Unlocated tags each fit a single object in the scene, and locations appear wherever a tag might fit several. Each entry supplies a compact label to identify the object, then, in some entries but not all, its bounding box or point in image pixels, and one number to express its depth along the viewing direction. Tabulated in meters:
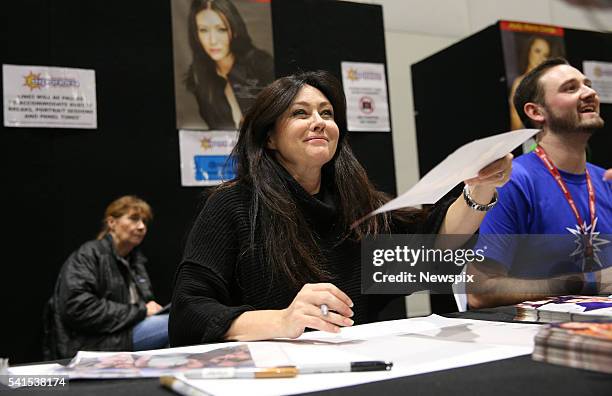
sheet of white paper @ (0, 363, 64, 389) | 0.85
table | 0.66
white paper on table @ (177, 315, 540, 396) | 0.74
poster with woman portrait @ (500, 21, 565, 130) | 4.19
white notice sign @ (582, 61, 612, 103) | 4.65
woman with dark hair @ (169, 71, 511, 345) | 1.41
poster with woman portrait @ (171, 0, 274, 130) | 3.67
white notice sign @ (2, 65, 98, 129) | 3.28
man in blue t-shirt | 1.51
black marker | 0.79
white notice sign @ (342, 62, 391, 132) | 4.07
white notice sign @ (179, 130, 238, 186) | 3.64
